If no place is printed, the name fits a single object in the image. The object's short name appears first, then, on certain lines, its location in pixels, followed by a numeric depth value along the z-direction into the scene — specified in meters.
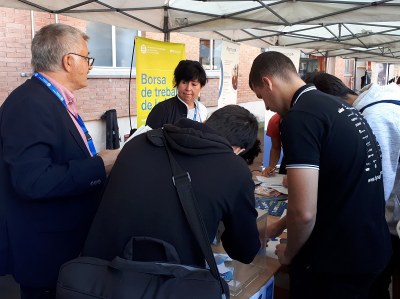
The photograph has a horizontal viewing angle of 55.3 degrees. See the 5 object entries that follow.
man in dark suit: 1.25
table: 1.46
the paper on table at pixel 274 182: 2.65
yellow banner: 3.97
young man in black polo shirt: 1.34
